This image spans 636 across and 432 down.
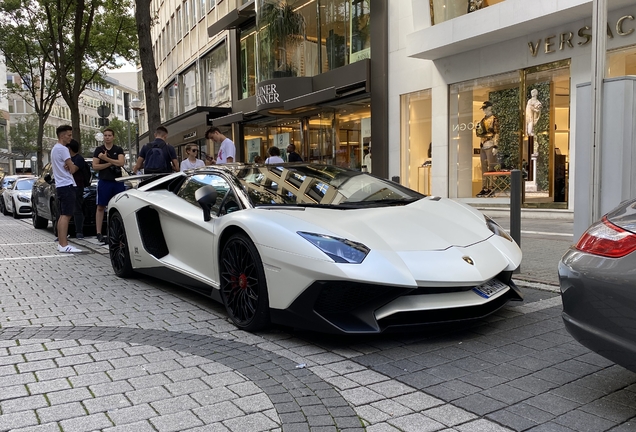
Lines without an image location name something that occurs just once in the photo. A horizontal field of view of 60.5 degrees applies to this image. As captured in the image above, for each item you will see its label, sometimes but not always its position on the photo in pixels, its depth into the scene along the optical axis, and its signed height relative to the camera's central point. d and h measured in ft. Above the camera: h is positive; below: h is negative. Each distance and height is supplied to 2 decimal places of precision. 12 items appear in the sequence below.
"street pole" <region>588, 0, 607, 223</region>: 16.07 +1.67
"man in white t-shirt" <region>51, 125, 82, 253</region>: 27.37 -0.92
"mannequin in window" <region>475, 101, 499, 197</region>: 42.70 +1.35
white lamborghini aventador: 11.14 -2.04
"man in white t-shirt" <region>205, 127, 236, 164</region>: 30.37 +0.91
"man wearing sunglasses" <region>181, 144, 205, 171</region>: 31.81 +0.36
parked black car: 34.60 -2.38
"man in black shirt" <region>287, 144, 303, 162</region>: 45.39 +0.64
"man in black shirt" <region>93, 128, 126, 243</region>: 29.55 -0.14
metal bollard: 17.43 -1.61
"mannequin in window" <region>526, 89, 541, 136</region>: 38.89 +3.16
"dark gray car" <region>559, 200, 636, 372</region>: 7.77 -2.00
